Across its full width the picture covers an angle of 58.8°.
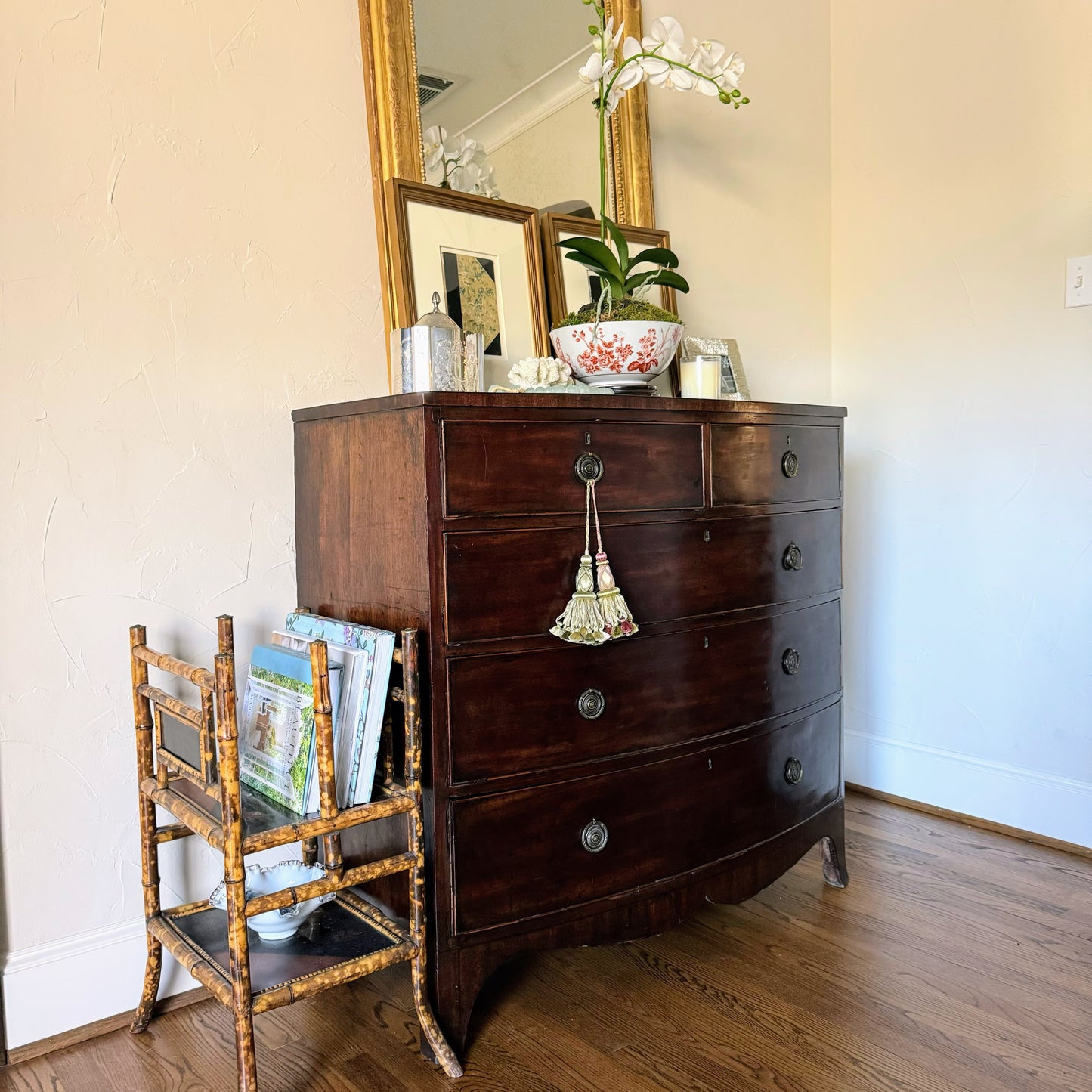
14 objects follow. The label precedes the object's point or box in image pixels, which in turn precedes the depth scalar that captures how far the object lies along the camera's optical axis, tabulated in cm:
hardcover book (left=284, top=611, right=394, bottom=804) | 140
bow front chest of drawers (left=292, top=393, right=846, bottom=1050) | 142
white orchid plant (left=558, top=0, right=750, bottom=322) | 187
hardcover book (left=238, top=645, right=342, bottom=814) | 140
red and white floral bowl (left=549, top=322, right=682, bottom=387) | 172
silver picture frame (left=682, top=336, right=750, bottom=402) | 227
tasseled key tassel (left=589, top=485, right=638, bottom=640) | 148
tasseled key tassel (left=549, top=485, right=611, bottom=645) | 146
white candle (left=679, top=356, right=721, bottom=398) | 192
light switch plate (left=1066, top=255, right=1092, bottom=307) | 214
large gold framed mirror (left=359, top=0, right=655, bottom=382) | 179
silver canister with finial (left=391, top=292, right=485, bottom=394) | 160
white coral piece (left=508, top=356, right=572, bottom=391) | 170
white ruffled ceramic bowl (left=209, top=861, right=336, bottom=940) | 146
